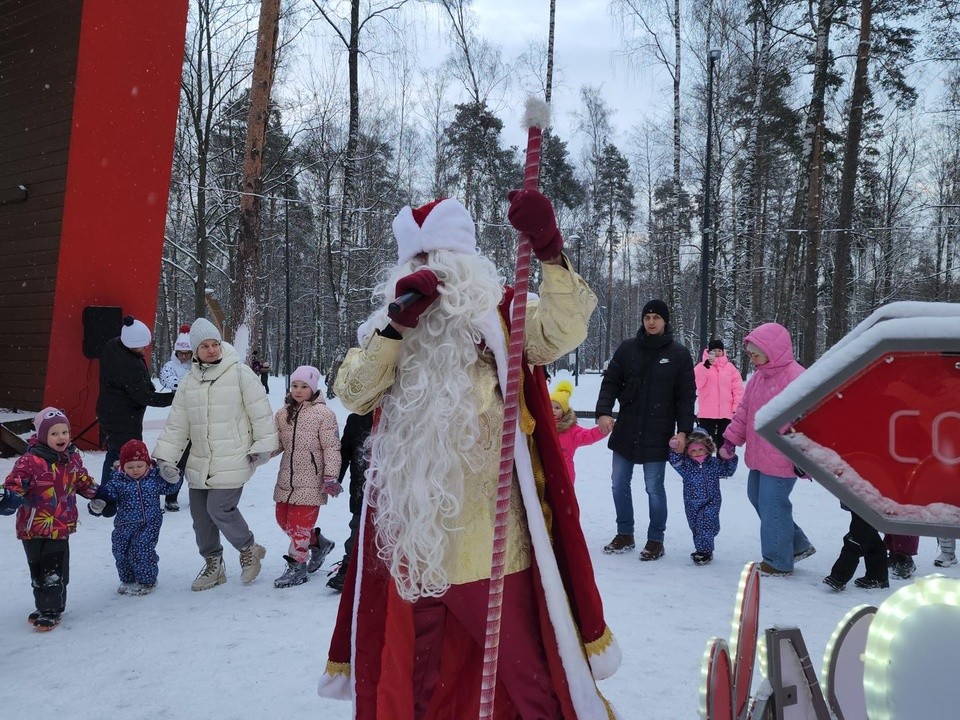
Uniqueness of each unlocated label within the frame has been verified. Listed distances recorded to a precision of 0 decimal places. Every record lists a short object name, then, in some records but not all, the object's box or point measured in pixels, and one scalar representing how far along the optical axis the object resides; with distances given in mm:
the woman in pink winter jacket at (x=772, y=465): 4941
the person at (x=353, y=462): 4672
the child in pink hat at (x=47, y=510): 4086
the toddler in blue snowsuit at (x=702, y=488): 5355
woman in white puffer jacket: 4762
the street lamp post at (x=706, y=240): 15281
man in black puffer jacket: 5527
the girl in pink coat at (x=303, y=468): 4812
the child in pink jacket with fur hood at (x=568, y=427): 5324
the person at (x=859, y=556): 4652
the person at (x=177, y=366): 7746
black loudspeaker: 8930
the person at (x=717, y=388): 9219
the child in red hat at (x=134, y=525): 4730
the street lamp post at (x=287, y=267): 19691
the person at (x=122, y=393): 6508
